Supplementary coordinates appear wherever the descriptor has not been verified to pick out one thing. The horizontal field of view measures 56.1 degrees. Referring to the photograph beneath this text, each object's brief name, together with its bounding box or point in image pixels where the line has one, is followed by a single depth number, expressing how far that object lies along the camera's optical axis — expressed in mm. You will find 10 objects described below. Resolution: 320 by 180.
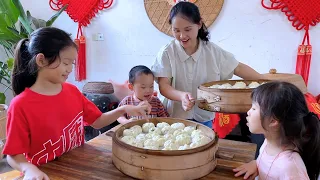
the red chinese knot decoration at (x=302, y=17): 2523
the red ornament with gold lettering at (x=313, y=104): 2225
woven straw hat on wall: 2828
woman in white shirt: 1562
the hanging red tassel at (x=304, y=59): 2553
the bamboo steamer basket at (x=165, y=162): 919
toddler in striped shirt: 1741
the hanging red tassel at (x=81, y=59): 3496
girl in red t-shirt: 1023
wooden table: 983
